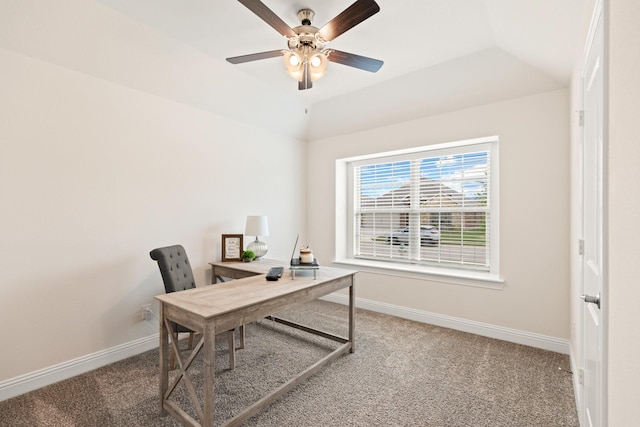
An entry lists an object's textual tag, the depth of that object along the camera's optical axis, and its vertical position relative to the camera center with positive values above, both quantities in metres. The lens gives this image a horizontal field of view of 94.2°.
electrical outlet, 2.86 -0.93
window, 3.50 +0.15
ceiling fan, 1.97 +1.26
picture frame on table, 3.46 -0.36
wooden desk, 1.63 -0.60
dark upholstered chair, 2.31 -0.48
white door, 1.21 -0.07
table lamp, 3.53 -0.17
